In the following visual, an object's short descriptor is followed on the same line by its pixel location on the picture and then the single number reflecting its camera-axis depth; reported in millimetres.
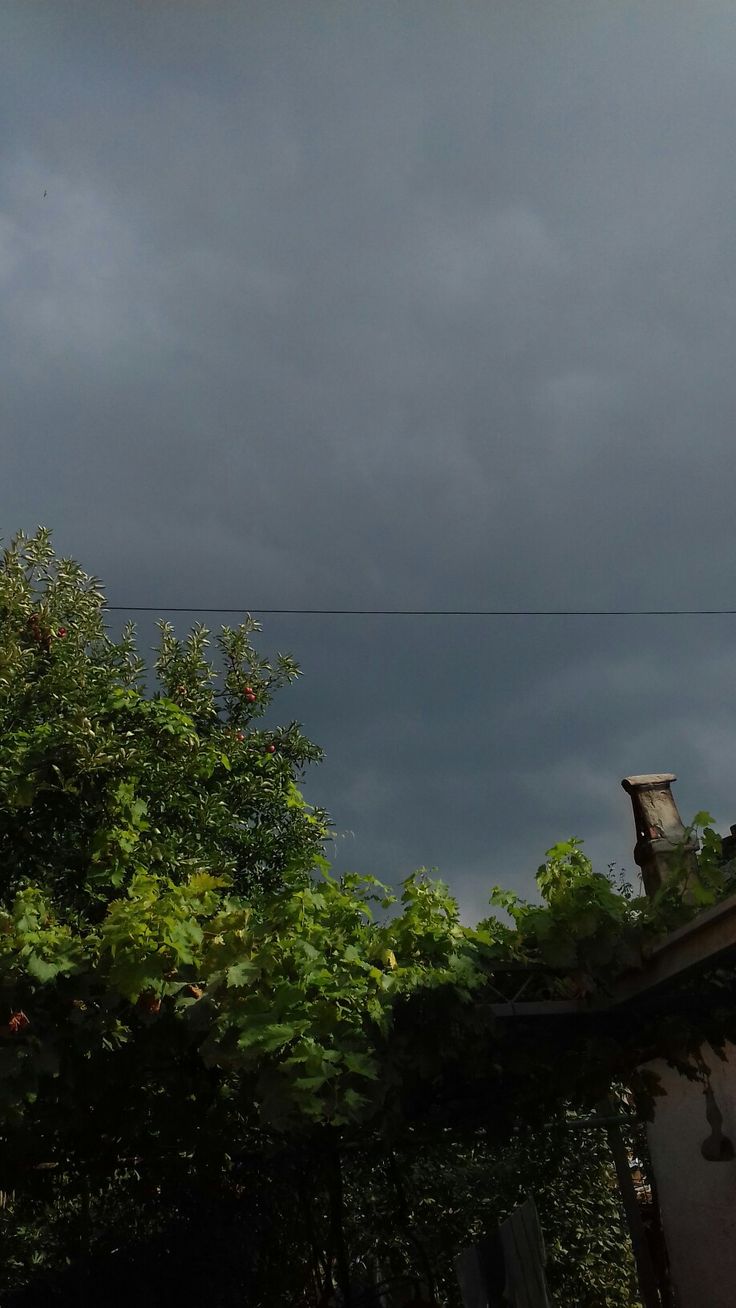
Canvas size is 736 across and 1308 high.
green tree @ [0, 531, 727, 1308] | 4230
